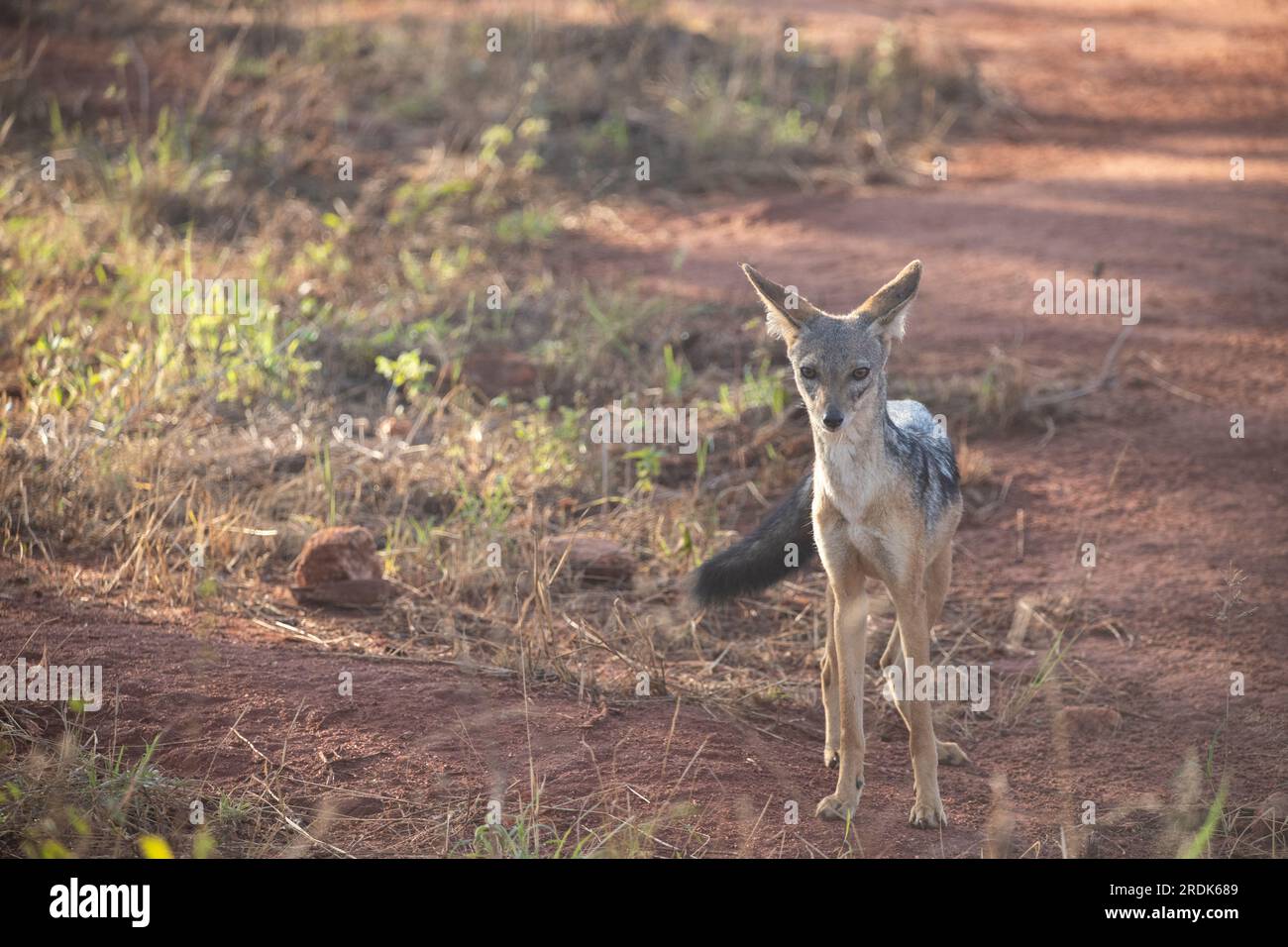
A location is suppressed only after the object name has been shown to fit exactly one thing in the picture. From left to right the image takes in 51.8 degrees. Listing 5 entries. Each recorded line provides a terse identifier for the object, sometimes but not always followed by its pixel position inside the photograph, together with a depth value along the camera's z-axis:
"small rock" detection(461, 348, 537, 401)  8.88
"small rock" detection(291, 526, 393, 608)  6.37
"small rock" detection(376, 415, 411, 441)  8.05
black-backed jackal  4.88
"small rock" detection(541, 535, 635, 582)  6.90
